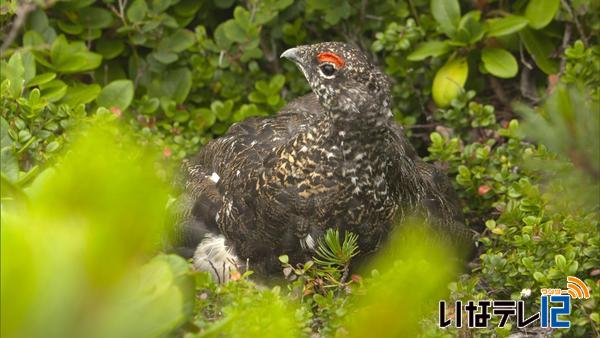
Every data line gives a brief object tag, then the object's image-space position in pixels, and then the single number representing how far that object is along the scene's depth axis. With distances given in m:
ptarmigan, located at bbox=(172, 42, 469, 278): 6.76
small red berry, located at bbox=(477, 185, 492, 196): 9.02
